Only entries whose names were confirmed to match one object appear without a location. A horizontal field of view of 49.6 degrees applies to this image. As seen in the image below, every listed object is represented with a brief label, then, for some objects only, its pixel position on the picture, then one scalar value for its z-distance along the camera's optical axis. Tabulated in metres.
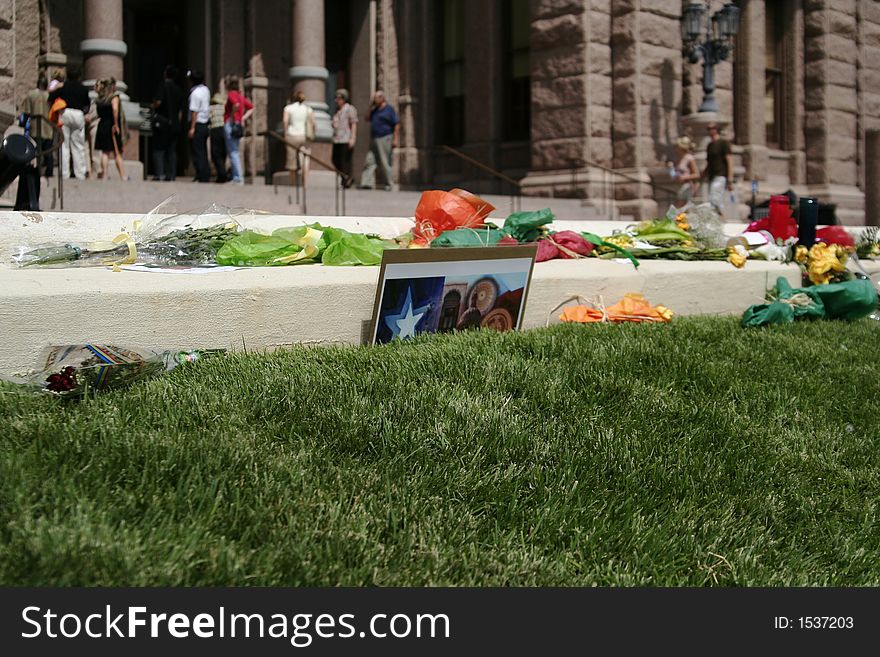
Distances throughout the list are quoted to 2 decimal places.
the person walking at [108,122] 12.03
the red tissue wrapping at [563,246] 7.47
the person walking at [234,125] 13.43
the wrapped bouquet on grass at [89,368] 4.02
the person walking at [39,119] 10.67
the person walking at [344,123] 15.48
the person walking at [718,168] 14.38
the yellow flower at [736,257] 8.09
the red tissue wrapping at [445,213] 7.21
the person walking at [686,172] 14.95
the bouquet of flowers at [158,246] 5.44
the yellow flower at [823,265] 8.37
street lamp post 15.50
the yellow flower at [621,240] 8.48
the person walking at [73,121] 11.59
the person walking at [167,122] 13.20
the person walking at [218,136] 14.04
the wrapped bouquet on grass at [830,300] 7.51
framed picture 5.25
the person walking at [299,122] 13.91
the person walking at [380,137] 14.98
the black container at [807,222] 8.85
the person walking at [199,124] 13.16
